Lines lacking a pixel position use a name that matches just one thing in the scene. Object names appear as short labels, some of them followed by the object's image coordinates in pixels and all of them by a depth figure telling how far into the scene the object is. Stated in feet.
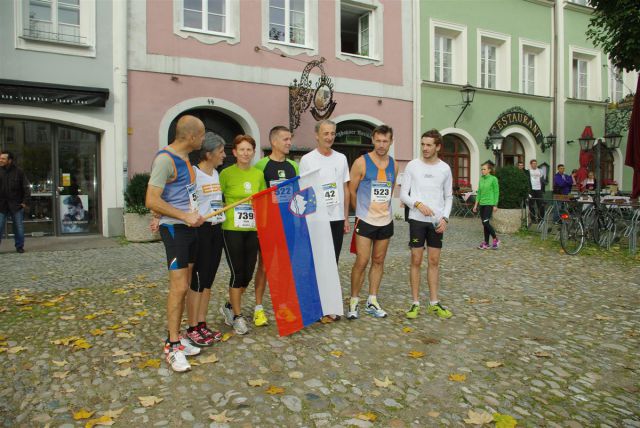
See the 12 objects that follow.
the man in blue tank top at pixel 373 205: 16.08
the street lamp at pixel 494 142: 53.06
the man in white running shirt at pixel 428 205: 16.39
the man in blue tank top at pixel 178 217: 11.68
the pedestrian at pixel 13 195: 30.04
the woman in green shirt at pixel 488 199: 33.17
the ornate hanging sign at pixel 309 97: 42.09
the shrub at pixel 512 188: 41.50
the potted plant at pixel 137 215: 34.68
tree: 33.50
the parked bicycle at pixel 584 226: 31.65
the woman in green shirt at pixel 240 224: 14.15
